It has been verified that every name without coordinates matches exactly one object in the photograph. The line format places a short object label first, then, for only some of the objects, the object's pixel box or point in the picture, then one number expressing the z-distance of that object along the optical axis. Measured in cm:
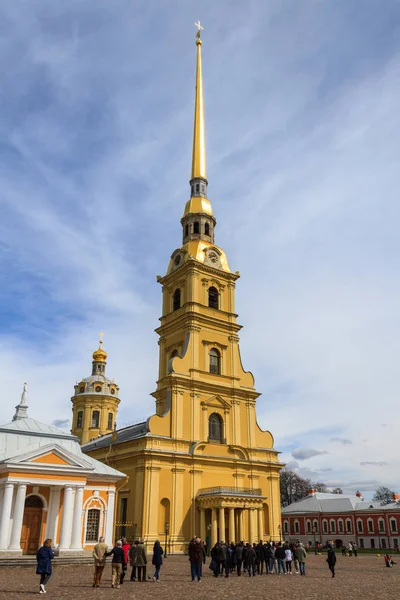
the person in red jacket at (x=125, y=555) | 1731
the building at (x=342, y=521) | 6316
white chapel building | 2452
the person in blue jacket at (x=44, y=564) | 1459
